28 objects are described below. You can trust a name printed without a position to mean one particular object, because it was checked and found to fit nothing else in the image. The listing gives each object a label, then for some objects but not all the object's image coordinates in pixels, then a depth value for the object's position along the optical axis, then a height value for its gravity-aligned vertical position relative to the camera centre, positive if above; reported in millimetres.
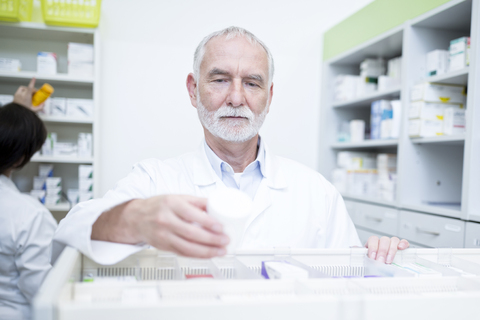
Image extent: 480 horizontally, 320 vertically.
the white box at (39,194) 2541 -345
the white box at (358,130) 2982 +165
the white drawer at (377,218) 2395 -421
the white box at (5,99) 2541 +262
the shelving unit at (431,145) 1856 +56
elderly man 1364 -80
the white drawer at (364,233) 2612 -549
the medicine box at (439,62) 2221 +522
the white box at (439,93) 2219 +352
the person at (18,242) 1474 -385
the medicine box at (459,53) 2021 +532
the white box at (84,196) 2597 -354
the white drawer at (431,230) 1912 -393
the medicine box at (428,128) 2225 +150
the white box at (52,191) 2586 -327
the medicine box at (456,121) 2166 +190
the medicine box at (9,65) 2547 +483
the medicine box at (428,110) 2219 +248
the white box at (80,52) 2598 +594
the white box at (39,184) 2611 -286
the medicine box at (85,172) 2598 -195
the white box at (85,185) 2605 -282
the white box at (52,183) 2584 -273
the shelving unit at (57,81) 2547 +402
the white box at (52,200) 2576 -385
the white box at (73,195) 2668 -364
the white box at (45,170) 2658 -201
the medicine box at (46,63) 2564 +506
